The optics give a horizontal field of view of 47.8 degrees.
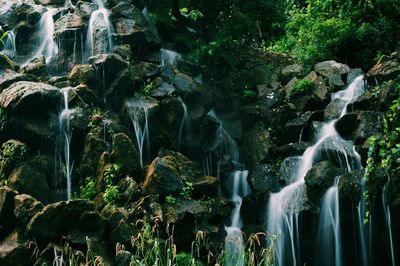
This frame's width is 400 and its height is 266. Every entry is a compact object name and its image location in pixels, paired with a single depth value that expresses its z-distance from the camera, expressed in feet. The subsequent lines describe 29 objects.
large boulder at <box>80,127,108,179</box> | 32.24
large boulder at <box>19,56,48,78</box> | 40.04
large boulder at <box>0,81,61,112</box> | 32.53
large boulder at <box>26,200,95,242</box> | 24.84
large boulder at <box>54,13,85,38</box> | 44.52
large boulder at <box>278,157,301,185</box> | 34.09
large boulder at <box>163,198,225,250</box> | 27.37
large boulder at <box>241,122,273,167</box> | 39.40
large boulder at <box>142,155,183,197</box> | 28.35
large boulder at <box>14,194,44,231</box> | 25.93
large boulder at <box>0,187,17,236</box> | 26.84
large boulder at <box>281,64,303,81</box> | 47.83
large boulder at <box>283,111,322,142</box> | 38.50
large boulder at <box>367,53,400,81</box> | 37.88
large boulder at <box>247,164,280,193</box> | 34.96
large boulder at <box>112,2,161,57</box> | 43.80
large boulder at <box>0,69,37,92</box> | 36.50
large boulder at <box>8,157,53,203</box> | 29.27
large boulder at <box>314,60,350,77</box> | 42.94
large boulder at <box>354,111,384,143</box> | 32.99
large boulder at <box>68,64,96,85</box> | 38.04
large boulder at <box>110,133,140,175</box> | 29.91
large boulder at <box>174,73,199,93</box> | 40.65
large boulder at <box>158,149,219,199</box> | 31.30
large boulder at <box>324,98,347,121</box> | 37.63
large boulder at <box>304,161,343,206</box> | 29.60
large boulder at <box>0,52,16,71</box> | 40.96
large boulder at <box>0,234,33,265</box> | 24.48
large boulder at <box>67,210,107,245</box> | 24.96
